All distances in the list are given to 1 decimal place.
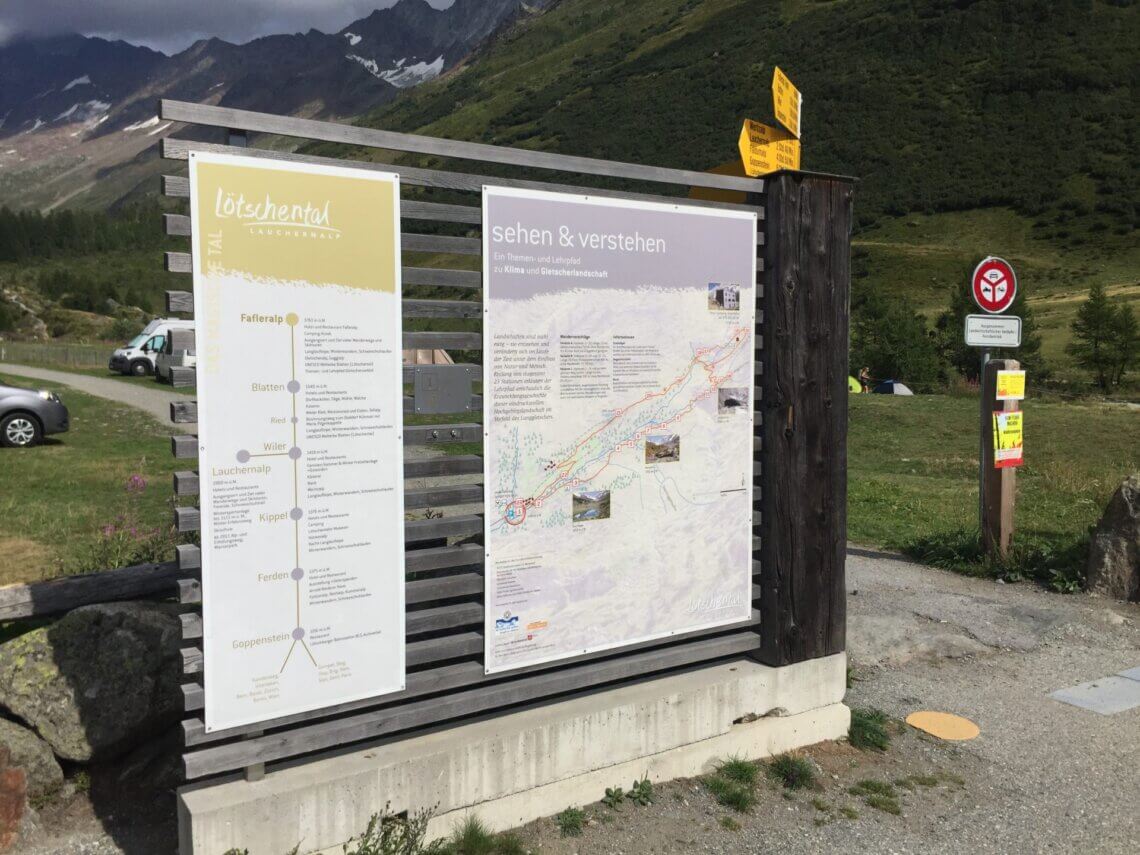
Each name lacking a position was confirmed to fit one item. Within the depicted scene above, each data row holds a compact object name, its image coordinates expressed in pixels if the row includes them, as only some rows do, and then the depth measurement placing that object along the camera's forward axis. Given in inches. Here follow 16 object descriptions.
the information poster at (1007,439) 356.8
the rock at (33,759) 173.9
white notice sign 361.4
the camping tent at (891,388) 1262.3
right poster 170.1
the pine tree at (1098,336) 1541.6
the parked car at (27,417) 668.1
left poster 140.6
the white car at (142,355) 1469.0
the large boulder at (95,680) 180.1
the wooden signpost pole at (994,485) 357.4
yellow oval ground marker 225.9
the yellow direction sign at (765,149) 220.1
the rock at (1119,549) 323.6
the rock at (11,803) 163.8
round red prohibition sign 371.6
